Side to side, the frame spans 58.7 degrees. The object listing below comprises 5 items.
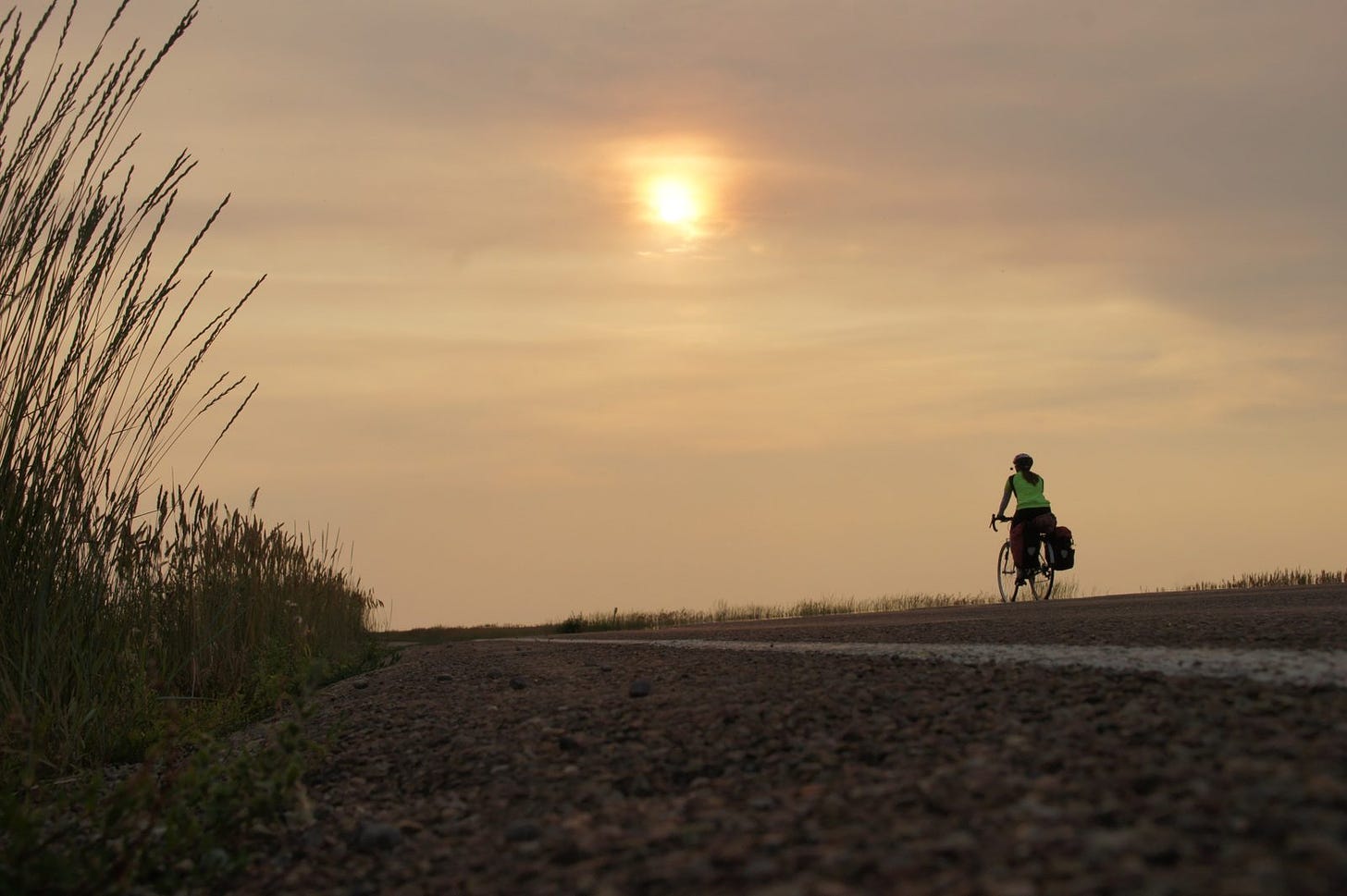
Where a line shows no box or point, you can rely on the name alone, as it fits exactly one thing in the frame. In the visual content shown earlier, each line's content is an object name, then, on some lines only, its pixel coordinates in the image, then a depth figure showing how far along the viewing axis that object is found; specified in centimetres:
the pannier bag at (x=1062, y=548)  1535
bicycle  1558
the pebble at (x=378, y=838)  318
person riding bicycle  1555
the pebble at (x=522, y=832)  293
